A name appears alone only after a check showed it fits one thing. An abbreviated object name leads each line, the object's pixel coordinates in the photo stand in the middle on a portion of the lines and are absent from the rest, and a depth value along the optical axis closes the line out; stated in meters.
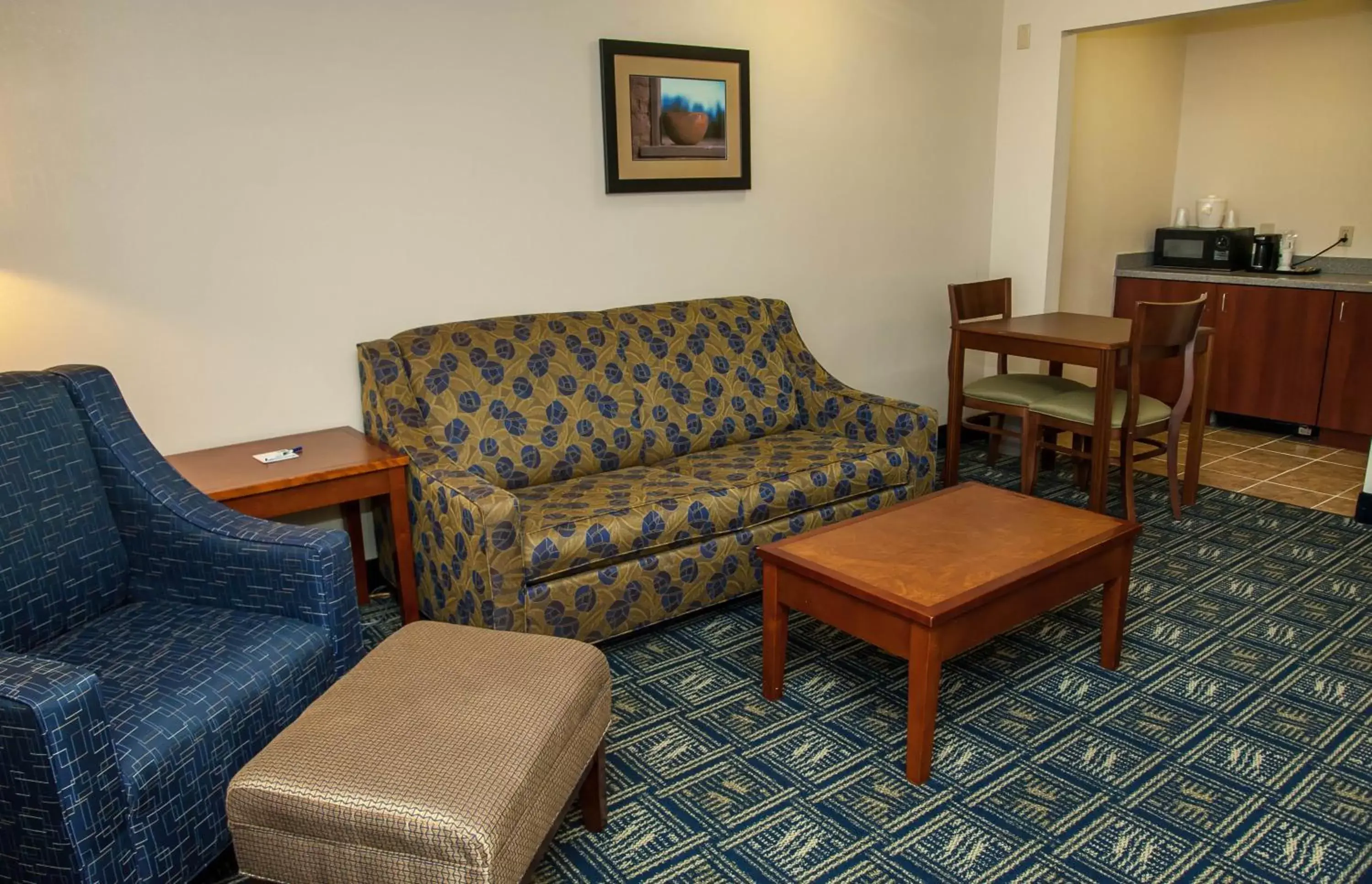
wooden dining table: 3.49
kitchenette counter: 4.46
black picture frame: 3.39
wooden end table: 2.48
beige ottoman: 1.44
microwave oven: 4.99
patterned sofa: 2.61
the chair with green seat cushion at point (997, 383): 3.89
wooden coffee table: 2.12
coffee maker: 4.91
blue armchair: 1.49
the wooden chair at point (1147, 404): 3.47
